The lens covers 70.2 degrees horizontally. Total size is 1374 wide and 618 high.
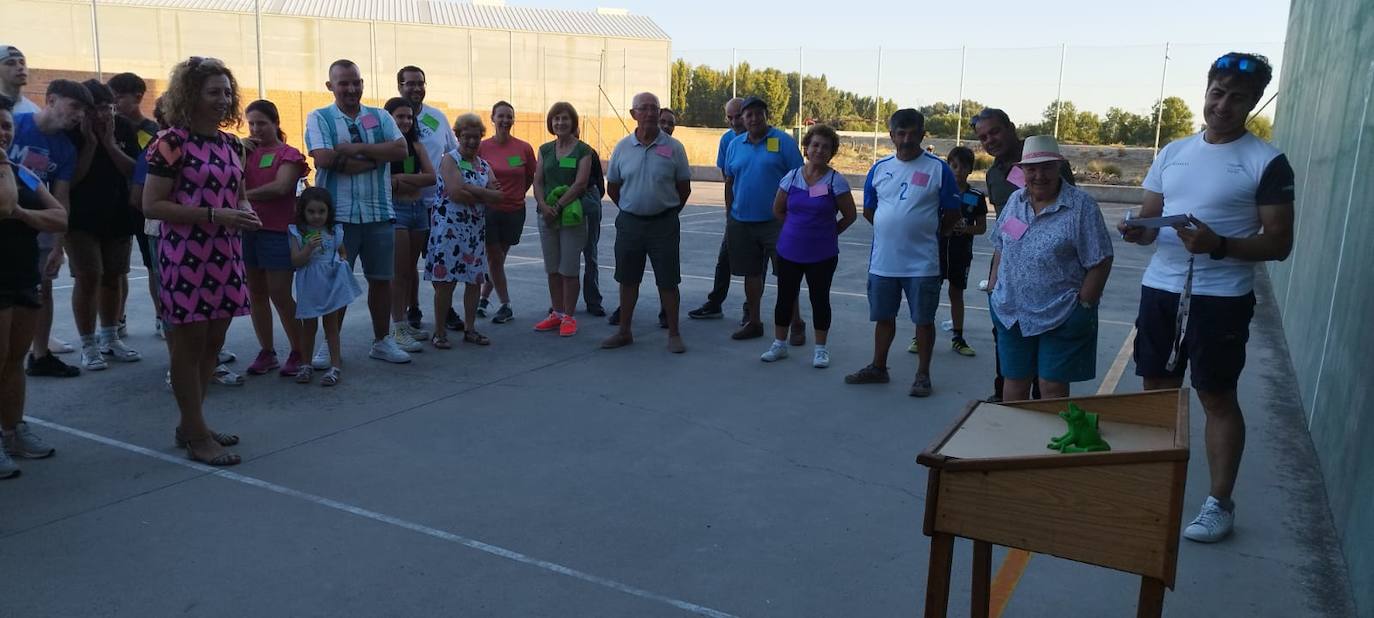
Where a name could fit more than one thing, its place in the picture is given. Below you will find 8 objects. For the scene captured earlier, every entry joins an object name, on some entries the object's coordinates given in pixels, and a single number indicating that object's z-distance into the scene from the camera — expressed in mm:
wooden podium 2309
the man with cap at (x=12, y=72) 5297
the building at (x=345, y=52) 31422
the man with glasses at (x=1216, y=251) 3592
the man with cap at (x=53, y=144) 5156
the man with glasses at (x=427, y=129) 7223
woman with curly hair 4258
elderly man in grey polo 6957
